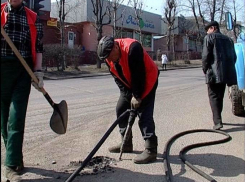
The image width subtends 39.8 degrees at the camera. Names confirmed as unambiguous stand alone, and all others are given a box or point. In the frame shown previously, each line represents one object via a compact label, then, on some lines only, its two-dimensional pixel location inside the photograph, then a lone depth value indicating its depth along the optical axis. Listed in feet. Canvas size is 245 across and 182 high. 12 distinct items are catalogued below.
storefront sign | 137.81
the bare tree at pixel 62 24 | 75.17
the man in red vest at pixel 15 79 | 10.84
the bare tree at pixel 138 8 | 122.46
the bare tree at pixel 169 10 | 129.08
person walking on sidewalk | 98.17
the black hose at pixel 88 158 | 10.69
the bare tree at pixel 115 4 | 100.89
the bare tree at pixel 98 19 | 89.65
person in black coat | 18.42
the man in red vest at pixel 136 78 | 12.38
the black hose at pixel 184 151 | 11.51
